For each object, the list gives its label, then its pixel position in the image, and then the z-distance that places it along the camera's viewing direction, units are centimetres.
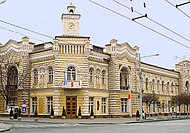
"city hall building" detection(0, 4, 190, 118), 4666
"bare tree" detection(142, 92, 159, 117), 5444
